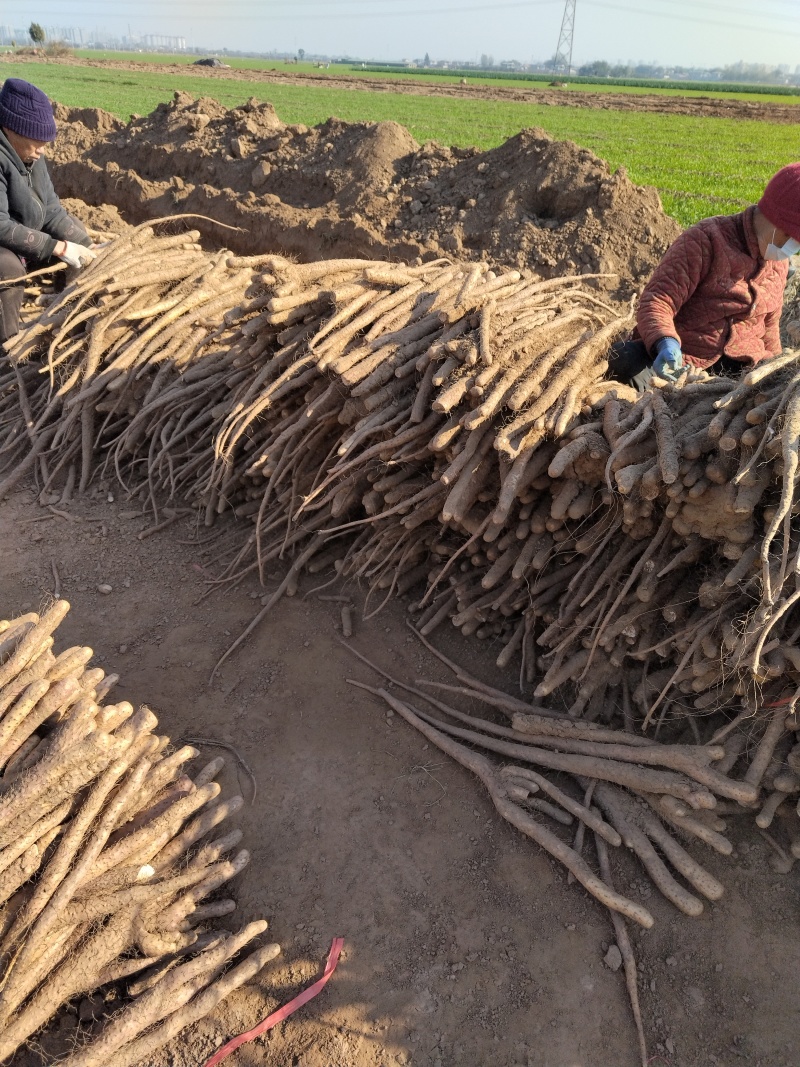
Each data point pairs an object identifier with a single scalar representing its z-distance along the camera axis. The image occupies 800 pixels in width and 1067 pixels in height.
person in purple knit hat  4.29
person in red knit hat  3.21
